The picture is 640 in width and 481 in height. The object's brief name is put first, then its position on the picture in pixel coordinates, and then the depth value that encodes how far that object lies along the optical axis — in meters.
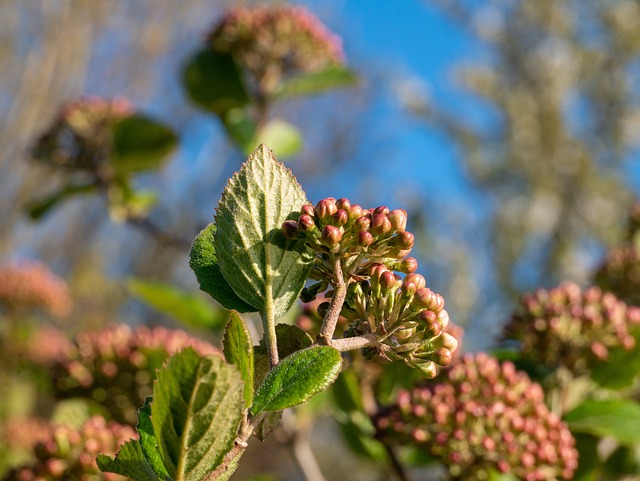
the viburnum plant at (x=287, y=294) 0.43
